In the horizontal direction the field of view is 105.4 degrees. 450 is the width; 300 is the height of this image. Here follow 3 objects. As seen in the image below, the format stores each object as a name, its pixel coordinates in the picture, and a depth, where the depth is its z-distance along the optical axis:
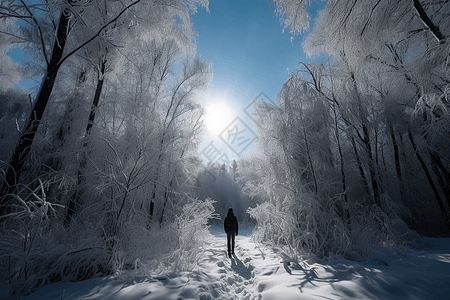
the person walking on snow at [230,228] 5.17
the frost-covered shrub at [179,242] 3.39
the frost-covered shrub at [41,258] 2.24
